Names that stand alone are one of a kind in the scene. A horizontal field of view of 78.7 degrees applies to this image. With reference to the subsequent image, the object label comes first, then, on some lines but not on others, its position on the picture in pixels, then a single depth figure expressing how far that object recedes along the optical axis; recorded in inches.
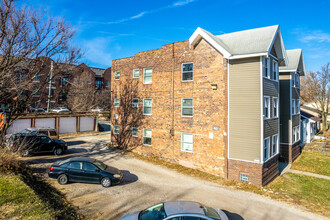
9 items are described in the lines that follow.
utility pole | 618.7
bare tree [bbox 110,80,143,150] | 802.8
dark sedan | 461.4
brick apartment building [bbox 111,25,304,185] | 524.1
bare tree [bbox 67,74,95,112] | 1344.7
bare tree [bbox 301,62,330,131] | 1514.5
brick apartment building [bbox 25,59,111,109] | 620.1
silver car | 251.6
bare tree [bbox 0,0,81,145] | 471.8
